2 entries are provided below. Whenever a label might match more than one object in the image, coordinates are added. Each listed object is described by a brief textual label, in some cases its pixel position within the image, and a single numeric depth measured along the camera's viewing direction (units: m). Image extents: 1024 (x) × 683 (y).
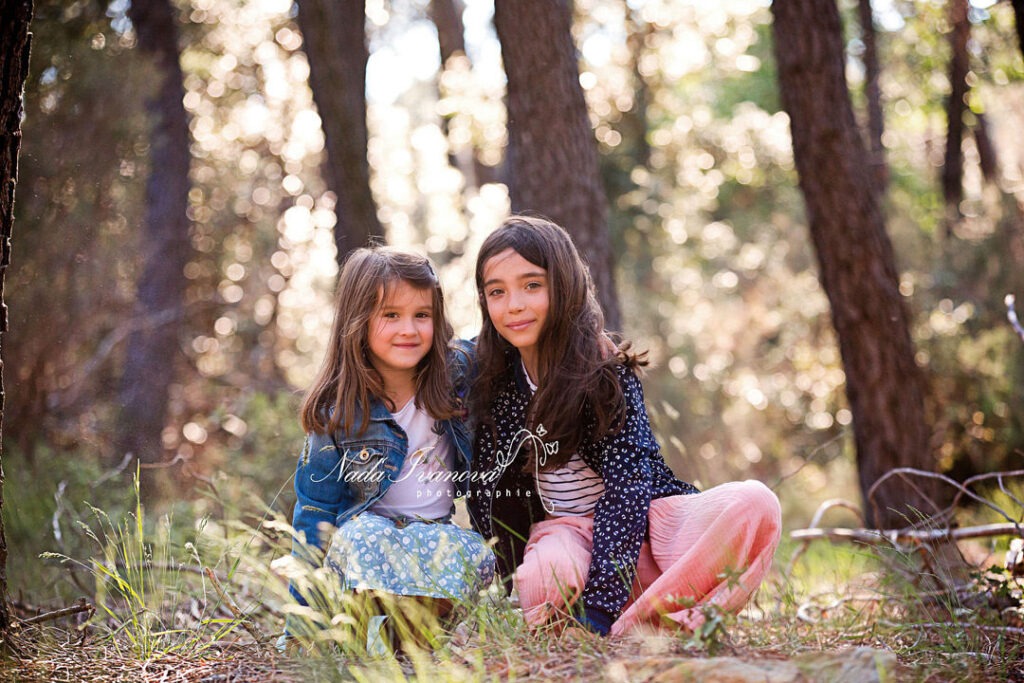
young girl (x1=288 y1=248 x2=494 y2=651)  3.01
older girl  2.75
